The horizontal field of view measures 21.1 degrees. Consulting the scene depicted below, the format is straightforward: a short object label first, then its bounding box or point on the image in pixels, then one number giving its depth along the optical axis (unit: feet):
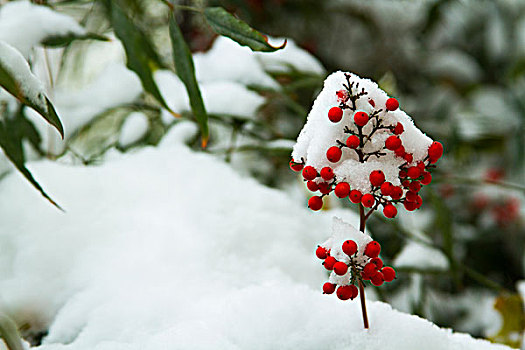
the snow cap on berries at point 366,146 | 2.62
